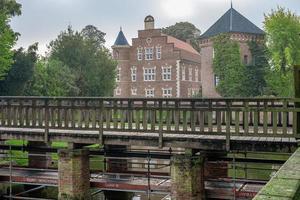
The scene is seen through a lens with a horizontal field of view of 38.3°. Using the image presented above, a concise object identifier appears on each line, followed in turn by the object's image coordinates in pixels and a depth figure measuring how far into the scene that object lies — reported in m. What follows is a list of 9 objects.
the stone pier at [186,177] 10.21
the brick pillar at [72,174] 11.48
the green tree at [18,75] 35.00
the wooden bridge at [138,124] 9.98
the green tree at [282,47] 40.44
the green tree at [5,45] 31.67
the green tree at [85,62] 47.69
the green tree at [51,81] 40.33
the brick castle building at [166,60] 55.69
